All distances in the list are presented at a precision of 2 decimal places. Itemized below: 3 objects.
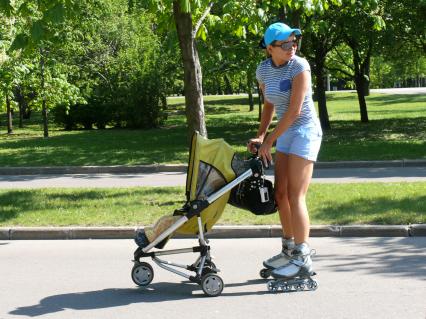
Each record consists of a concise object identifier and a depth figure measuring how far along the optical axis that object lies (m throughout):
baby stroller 10.25
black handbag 10.35
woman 10.24
